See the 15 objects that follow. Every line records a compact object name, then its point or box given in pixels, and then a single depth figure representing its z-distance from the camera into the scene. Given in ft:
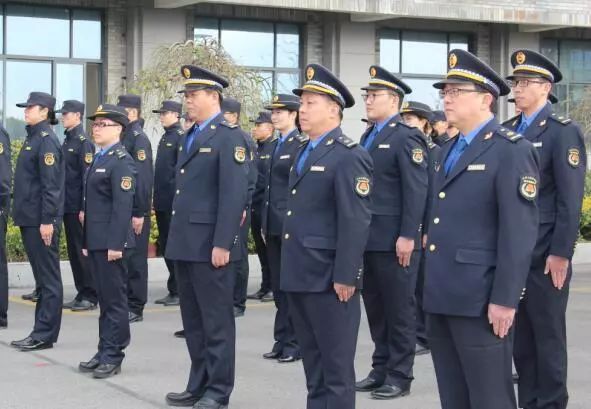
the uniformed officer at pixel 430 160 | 29.86
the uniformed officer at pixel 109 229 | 26.40
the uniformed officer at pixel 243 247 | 34.84
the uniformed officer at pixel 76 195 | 37.06
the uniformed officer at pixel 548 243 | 20.88
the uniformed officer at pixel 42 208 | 29.84
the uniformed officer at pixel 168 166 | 39.47
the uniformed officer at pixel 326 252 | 19.33
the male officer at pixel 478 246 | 16.12
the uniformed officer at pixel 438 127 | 36.50
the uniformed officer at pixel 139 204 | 36.17
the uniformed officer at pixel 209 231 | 22.62
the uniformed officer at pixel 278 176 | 31.27
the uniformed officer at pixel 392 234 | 24.66
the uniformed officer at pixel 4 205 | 33.27
